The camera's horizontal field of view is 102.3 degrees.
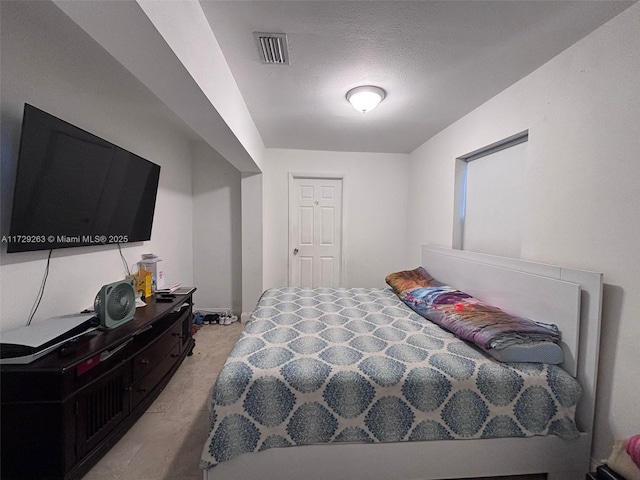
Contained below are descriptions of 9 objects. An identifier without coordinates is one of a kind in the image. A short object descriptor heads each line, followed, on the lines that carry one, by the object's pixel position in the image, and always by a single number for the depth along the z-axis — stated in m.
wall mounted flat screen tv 1.28
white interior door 3.80
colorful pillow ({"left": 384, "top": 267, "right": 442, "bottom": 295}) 2.58
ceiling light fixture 2.02
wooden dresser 1.17
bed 1.19
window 2.05
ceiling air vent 1.47
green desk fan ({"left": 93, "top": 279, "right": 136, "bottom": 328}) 1.56
